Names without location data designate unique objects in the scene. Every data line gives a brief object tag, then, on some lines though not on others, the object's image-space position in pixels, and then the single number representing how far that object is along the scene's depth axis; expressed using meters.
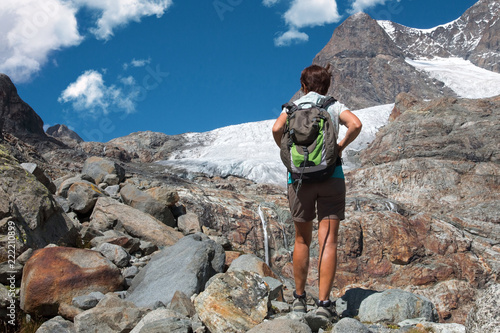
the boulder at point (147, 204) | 8.51
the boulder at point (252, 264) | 6.02
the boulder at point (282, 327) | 3.23
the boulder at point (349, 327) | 3.20
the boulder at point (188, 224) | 8.70
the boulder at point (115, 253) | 5.79
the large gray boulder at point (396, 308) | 4.06
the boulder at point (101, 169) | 10.96
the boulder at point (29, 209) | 5.11
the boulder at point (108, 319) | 3.81
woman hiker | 3.92
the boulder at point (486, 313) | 2.56
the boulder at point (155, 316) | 3.71
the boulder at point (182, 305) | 4.09
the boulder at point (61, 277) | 4.37
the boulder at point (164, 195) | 9.07
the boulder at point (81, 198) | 7.97
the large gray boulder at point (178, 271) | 4.82
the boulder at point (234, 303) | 3.71
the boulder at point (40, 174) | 7.45
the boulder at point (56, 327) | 3.89
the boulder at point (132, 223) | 7.36
